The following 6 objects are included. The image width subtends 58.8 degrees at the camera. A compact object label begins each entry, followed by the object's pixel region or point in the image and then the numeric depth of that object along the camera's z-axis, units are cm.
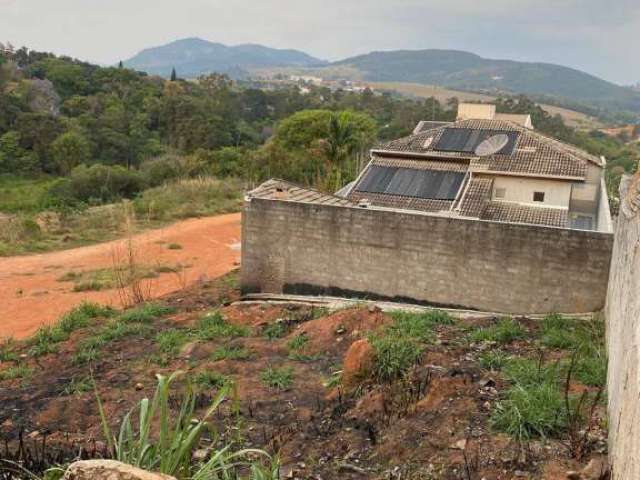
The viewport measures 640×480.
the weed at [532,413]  489
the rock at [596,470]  415
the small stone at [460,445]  497
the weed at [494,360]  664
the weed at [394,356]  654
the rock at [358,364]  655
